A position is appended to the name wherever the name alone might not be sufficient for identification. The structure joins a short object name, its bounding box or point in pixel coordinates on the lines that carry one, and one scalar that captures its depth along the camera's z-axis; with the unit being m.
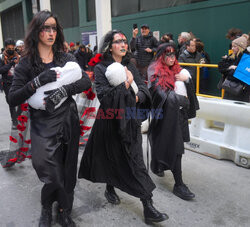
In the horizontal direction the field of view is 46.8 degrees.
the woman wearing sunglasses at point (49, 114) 2.52
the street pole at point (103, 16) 8.61
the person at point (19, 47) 5.76
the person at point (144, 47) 8.13
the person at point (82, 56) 11.33
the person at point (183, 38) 8.14
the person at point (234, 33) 6.53
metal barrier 6.81
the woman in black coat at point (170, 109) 3.33
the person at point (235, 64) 4.73
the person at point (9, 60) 5.41
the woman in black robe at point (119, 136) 2.78
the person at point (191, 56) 7.06
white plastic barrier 4.16
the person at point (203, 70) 7.41
